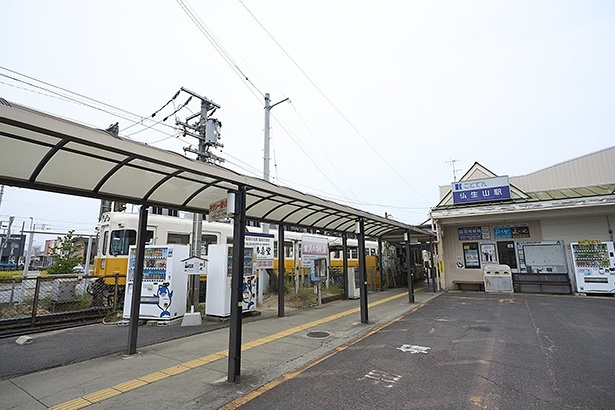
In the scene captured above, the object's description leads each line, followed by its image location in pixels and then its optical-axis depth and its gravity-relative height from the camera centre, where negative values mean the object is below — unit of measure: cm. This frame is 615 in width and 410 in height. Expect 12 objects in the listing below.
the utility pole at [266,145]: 1263 +488
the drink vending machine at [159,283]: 796 -46
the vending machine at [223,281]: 841 -47
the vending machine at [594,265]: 1267 -24
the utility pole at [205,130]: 1156 +494
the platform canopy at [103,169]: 321 +129
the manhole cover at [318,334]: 665 -151
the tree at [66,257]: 1063 +32
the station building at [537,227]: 1319 +154
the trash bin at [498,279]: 1432 -83
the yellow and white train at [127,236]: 951 +95
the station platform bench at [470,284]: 1547 -114
